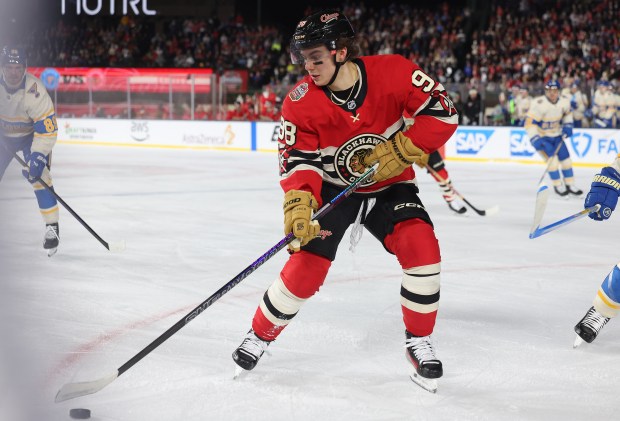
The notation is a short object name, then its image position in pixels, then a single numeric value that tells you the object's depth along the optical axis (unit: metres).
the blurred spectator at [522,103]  11.95
